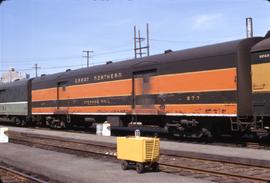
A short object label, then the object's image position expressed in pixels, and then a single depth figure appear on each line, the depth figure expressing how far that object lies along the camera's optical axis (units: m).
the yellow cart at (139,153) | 11.27
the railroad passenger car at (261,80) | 15.76
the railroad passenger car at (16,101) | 36.69
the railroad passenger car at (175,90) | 16.89
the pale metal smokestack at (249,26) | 39.12
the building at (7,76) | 179.89
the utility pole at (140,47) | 60.68
